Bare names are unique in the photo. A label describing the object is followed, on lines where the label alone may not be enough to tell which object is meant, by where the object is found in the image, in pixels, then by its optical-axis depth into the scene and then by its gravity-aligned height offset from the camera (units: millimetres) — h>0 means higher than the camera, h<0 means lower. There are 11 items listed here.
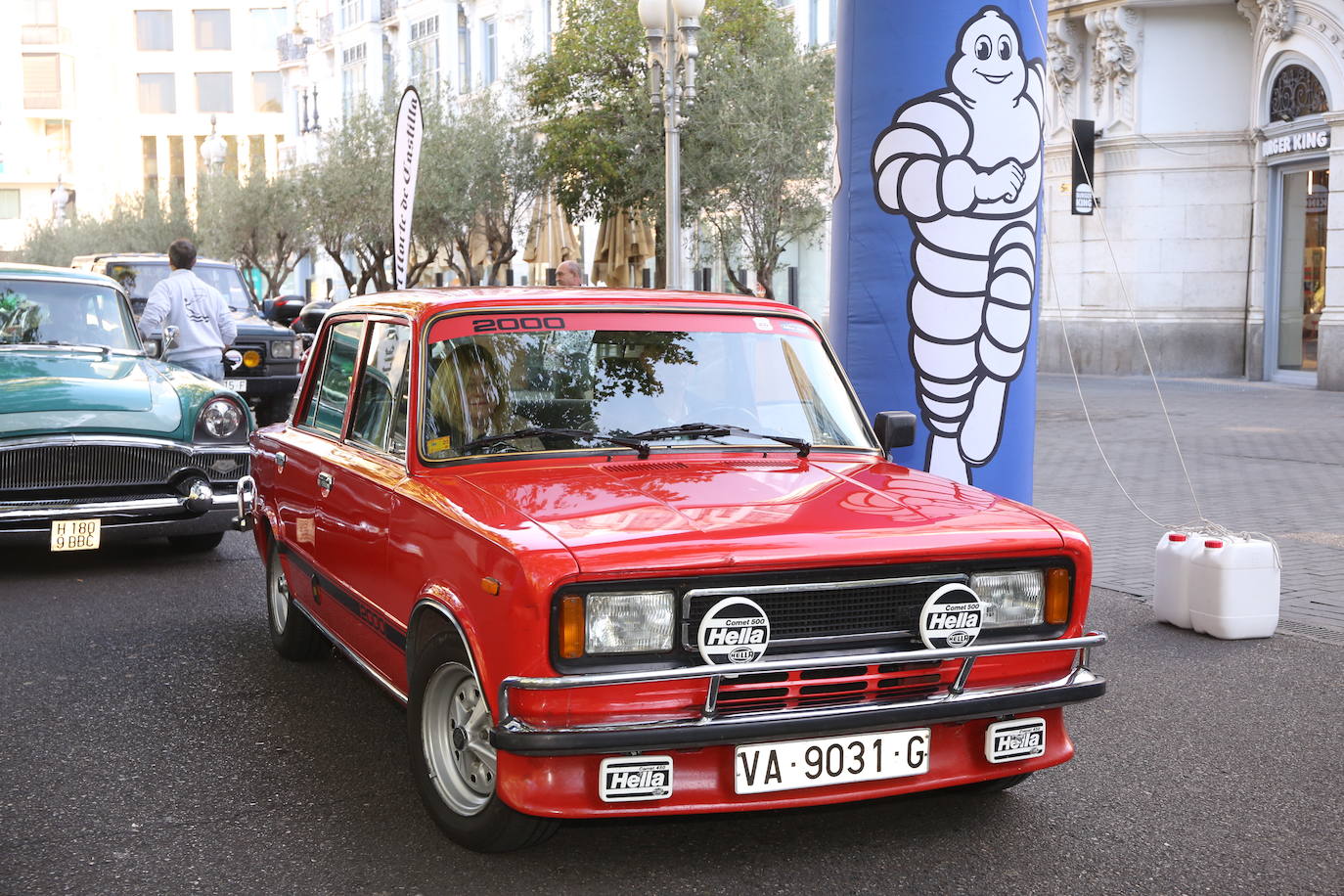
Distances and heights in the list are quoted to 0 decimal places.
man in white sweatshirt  11898 -427
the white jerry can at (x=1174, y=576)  7078 -1482
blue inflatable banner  7754 +215
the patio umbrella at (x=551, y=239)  31172 +455
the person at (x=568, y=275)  12641 -122
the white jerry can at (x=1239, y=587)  6867 -1472
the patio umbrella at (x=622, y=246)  26375 +230
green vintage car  8305 -1050
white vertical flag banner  11078 +738
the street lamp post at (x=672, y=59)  15938 +2172
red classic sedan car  3744 -826
